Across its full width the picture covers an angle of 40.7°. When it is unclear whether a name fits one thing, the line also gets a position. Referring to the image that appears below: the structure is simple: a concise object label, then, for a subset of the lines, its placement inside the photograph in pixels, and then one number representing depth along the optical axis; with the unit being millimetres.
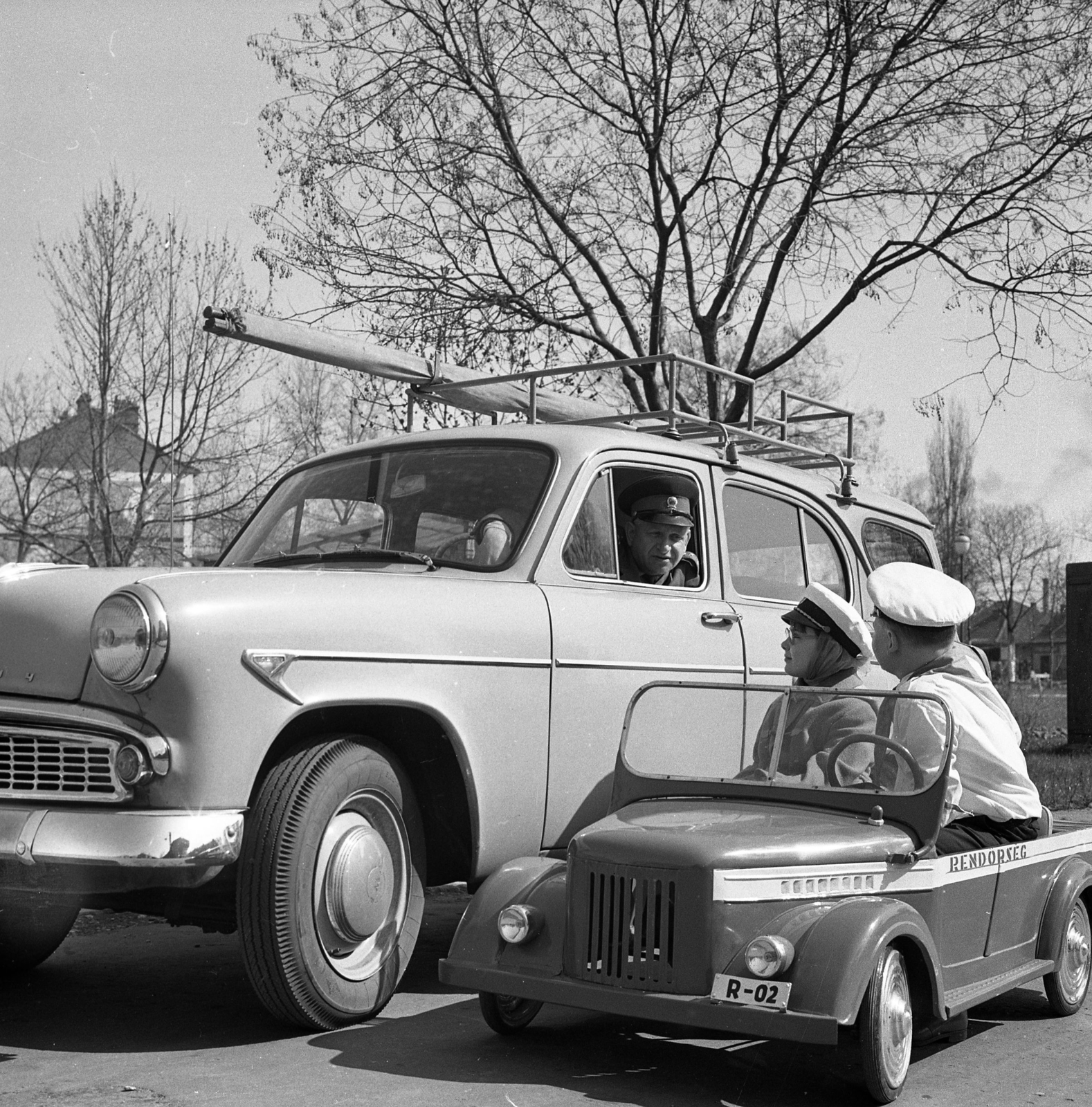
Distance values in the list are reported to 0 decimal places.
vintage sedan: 4102
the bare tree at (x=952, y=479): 55594
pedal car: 3643
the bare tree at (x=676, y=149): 12133
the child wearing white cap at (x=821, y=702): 4324
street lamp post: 16953
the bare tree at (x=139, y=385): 18828
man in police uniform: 5832
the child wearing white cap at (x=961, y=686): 4613
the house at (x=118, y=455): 19703
